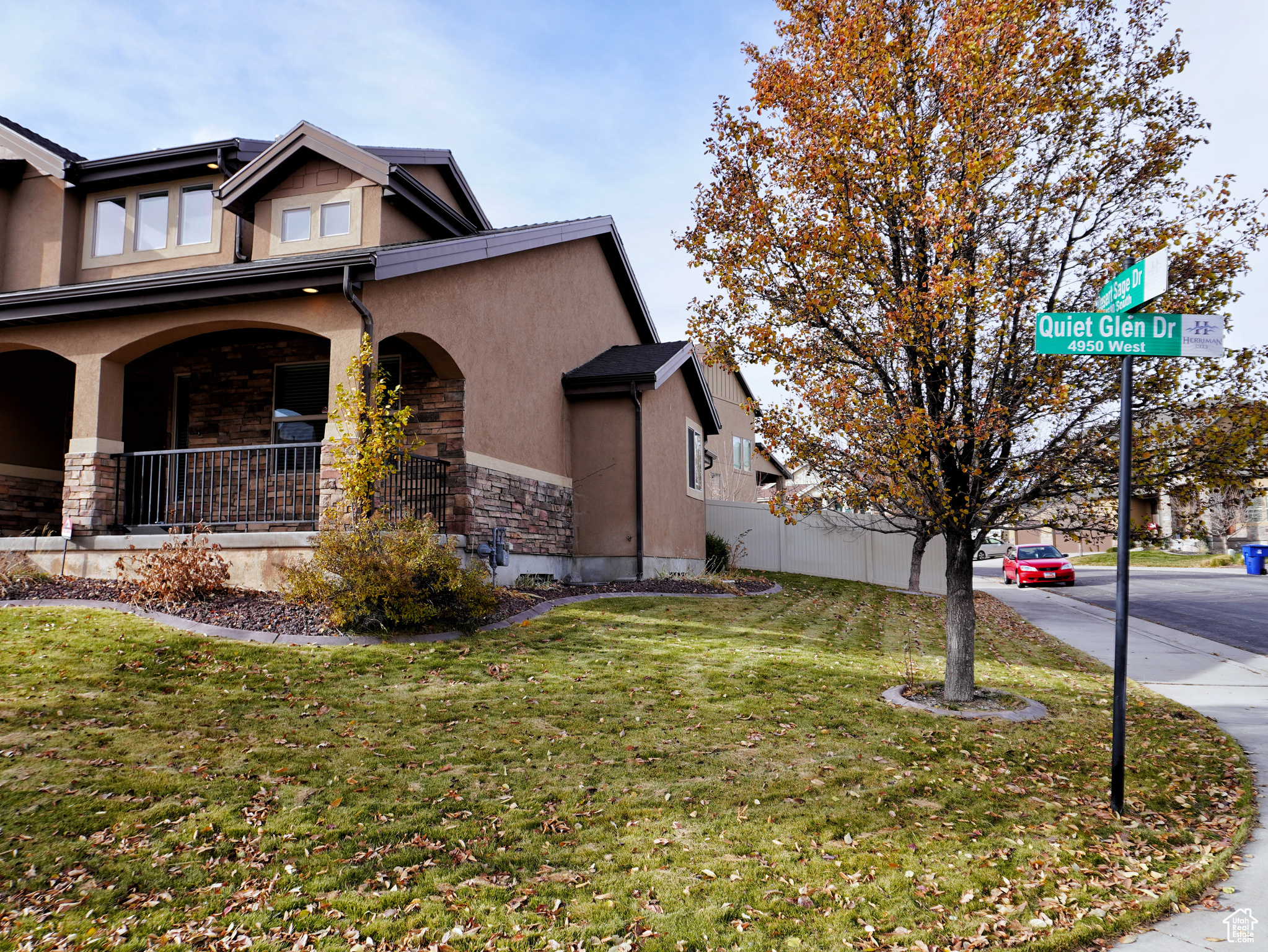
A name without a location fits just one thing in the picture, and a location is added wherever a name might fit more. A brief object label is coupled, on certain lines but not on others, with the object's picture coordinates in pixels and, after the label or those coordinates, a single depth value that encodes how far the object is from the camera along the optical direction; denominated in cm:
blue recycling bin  2988
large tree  648
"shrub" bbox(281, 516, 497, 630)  857
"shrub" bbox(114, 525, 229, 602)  939
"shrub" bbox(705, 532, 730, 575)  1984
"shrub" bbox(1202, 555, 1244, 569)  3706
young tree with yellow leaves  933
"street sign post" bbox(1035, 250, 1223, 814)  472
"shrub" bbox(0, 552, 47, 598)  1002
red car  2670
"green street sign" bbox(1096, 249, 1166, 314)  459
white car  5644
